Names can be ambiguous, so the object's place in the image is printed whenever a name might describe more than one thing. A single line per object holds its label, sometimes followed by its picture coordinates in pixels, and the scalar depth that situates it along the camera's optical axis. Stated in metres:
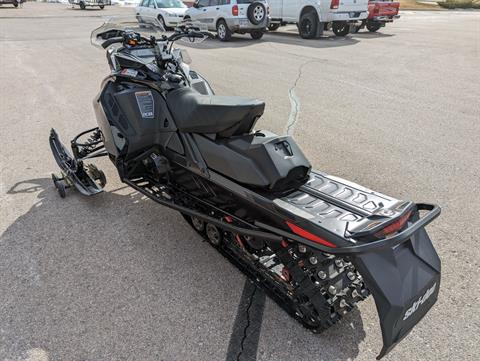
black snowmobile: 2.00
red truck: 15.39
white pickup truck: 13.24
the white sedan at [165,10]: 15.90
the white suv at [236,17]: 13.26
